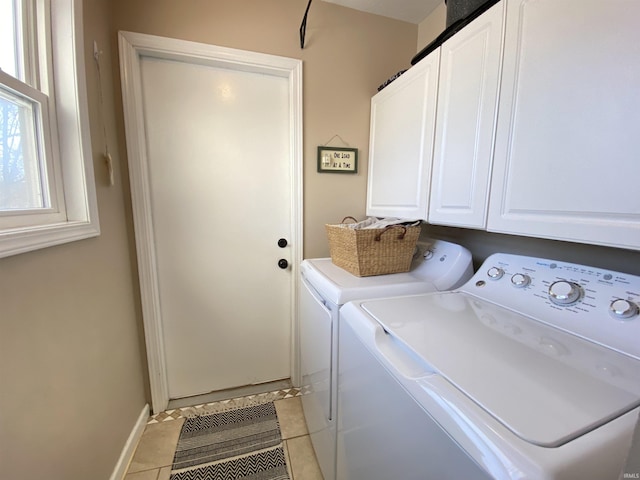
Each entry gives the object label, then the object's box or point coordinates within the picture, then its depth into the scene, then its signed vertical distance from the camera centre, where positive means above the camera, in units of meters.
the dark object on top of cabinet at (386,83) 1.47 +0.76
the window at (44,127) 0.80 +0.26
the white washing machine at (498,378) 0.41 -0.36
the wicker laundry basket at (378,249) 1.21 -0.22
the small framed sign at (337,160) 1.70 +0.30
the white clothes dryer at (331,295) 1.08 -0.42
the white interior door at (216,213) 1.49 -0.07
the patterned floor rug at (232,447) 1.30 -1.37
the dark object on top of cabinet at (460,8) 1.01 +0.84
